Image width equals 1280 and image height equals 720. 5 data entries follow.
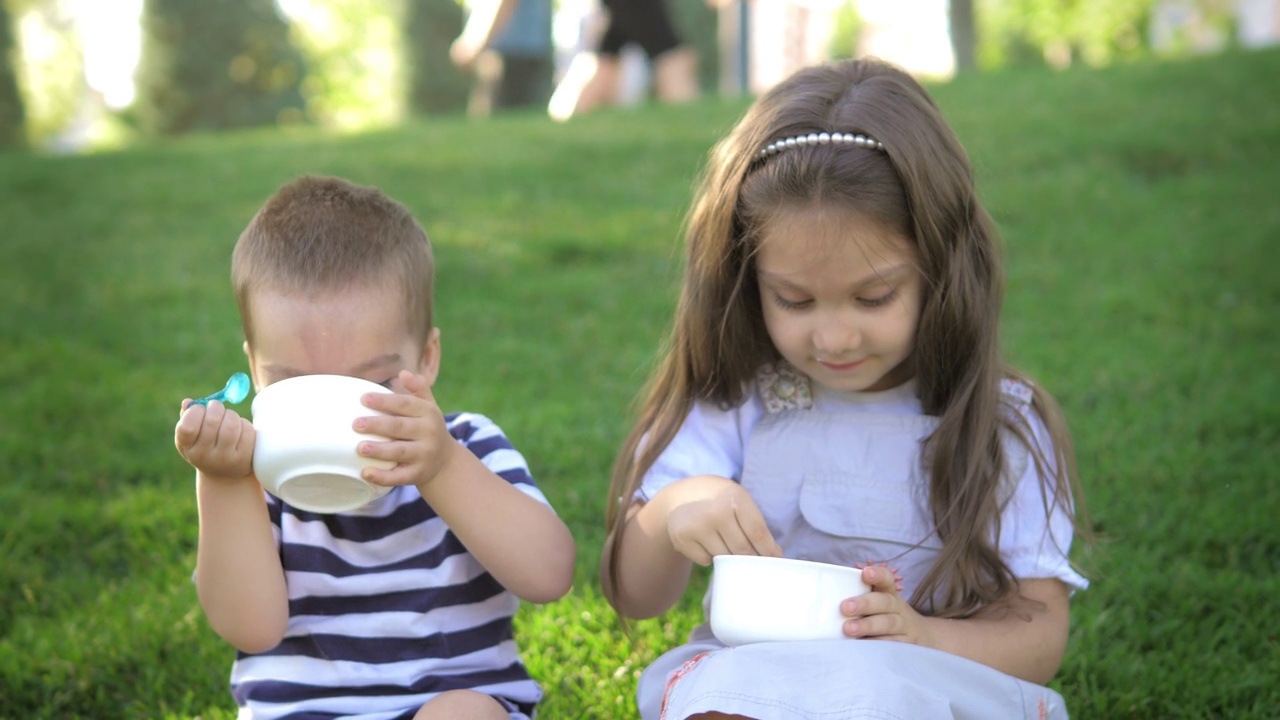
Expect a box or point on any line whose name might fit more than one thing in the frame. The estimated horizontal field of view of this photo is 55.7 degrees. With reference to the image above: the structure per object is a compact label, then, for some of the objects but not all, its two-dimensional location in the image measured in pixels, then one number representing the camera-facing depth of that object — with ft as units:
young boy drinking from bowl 6.31
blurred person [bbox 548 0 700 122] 29.04
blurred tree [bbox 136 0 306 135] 53.62
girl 6.31
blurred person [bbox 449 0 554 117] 30.60
